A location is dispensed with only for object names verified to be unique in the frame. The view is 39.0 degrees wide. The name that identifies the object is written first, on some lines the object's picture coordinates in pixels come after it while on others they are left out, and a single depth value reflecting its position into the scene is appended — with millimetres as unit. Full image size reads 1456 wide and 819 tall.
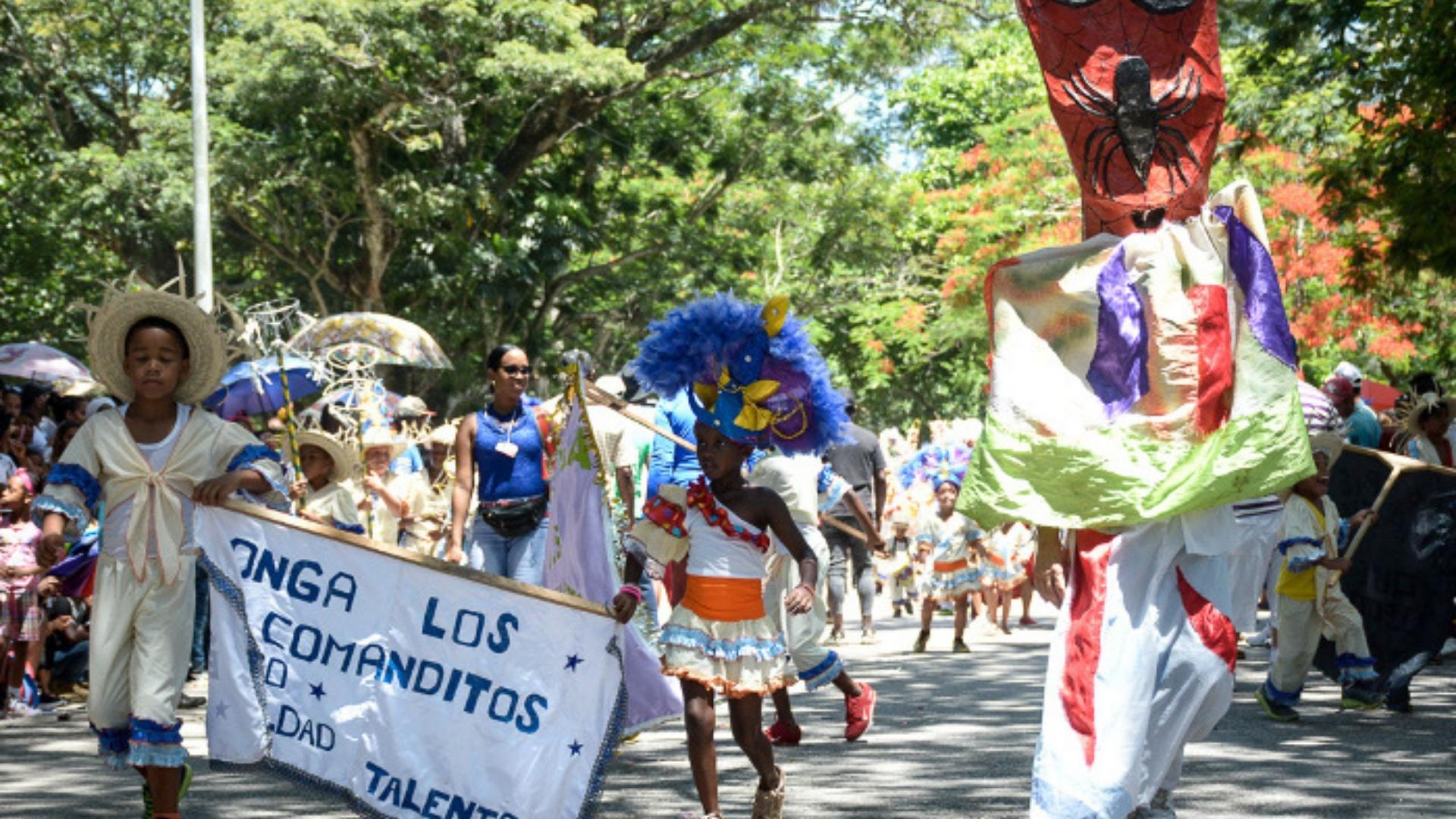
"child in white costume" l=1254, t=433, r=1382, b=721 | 10617
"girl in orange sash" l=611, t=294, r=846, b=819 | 7371
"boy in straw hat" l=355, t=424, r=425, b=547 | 13883
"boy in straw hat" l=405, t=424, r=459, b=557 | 14125
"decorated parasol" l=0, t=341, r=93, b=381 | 21047
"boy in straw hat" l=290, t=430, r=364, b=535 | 11047
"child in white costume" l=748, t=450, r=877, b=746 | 9797
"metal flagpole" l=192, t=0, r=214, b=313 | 20469
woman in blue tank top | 9852
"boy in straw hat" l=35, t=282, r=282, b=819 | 7109
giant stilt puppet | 6016
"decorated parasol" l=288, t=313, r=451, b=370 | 20094
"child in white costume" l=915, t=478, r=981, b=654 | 15539
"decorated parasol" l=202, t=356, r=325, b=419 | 15344
